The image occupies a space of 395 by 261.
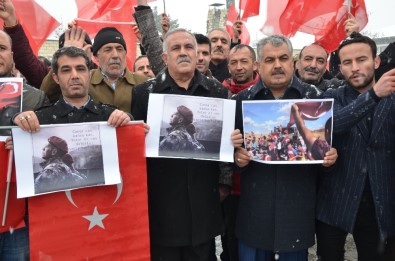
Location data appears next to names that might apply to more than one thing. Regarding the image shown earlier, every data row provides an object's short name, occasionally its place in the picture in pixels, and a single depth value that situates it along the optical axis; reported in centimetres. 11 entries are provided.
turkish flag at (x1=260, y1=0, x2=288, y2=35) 689
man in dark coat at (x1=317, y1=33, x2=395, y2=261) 273
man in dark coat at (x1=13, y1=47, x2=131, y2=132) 262
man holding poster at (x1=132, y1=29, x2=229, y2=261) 285
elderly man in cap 333
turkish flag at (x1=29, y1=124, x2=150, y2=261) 256
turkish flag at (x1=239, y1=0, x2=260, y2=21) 682
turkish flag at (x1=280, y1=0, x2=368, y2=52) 592
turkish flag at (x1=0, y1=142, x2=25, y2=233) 254
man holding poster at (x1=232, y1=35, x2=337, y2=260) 279
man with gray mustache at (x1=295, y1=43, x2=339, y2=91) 448
